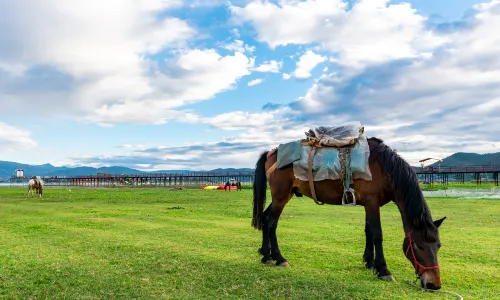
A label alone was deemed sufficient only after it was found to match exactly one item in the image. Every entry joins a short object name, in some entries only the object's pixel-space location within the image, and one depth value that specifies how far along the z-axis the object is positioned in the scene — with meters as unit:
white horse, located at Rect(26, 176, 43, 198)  31.55
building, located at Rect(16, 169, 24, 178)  116.06
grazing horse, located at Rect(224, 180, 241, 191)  51.17
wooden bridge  67.56
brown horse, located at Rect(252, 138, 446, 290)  5.22
